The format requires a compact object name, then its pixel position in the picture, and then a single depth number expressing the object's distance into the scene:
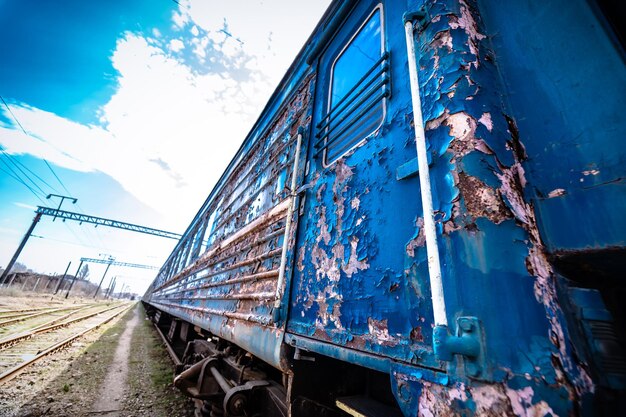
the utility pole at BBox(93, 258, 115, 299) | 50.41
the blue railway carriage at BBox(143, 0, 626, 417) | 0.68
